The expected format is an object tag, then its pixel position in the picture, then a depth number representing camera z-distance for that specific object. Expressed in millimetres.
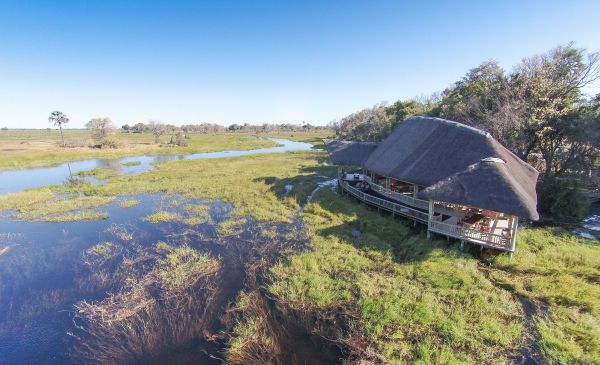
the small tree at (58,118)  78125
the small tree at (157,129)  94050
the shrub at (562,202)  20339
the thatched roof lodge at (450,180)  13922
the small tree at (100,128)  74150
